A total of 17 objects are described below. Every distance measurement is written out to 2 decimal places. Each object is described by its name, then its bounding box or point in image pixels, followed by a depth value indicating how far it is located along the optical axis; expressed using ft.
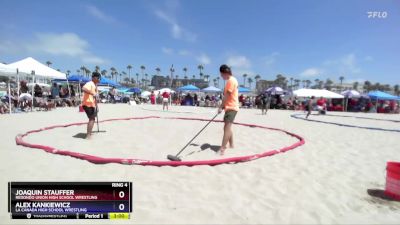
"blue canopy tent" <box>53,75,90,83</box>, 72.38
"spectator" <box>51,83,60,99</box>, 62.80
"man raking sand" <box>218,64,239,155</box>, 18.33
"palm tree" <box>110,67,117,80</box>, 511.81
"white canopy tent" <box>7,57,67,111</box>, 48.52
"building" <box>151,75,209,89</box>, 410.97
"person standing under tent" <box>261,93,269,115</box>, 63.34
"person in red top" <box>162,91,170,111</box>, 64.96
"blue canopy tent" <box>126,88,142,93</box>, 137.77
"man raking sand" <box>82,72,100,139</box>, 21.90
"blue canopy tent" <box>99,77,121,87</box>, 86.17
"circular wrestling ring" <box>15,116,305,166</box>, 15.08
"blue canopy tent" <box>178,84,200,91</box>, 103.34
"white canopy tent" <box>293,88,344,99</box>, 89.66
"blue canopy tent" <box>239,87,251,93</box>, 106.35
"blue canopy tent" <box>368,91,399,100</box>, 98.02
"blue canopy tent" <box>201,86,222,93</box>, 109.50
